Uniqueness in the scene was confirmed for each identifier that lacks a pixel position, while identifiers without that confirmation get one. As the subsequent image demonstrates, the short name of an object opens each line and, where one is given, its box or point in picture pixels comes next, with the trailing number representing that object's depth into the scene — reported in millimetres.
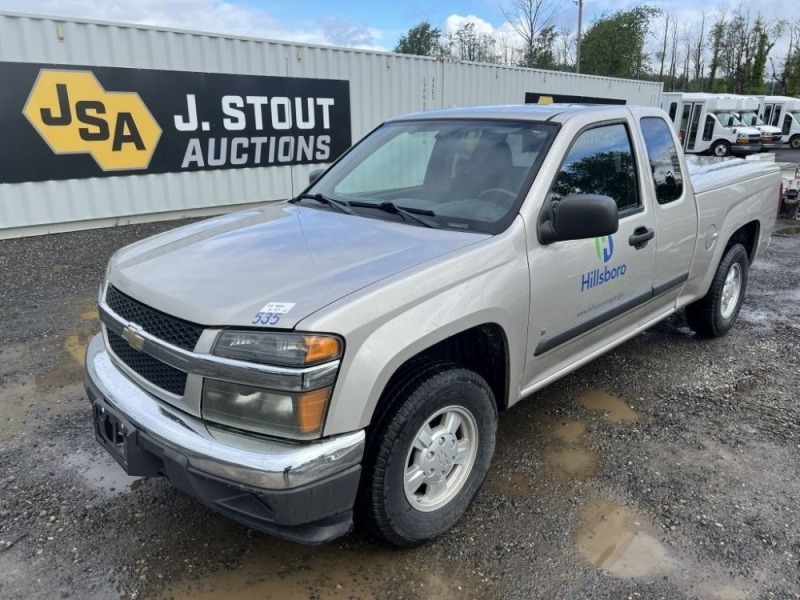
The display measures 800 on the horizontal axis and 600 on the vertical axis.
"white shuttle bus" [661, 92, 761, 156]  26266
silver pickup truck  1990
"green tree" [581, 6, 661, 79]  41975
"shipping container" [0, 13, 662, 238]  7844
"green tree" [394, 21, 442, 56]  58250
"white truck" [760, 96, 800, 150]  33906
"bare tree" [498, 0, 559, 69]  39250
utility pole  32781
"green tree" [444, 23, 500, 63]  46619
